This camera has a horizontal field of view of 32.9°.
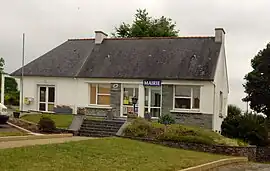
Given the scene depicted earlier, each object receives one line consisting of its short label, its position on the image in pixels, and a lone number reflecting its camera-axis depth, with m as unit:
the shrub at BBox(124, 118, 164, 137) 22.79
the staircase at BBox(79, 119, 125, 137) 24.16
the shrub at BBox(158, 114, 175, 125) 27.31
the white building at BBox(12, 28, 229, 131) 30.34
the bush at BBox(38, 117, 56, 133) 23.09
